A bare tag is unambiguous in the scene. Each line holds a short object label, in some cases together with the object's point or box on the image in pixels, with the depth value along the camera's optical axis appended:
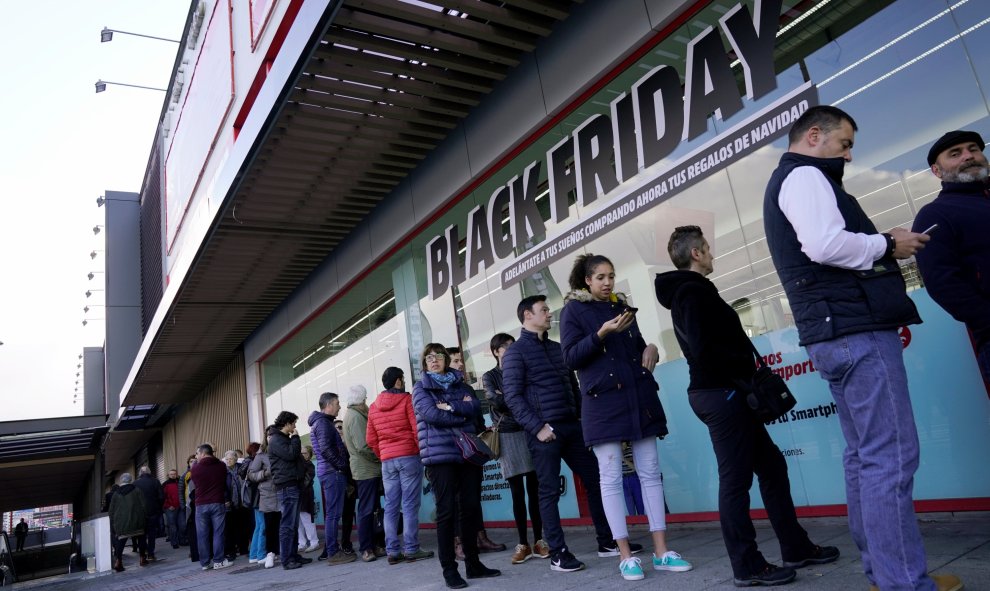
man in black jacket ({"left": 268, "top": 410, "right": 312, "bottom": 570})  6.94
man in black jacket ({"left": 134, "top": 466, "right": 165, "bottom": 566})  11.99
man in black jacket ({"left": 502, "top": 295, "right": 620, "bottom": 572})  4.12
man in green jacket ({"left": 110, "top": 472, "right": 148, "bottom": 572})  10.84
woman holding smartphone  3.58
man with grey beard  2.78
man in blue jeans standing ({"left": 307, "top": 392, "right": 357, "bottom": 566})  6.65
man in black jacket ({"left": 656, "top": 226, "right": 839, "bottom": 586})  3.02
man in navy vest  2.18
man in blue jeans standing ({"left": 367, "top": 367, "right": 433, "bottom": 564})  5.72
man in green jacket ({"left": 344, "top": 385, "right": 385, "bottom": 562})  6.31
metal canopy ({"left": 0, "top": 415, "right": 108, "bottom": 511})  12.27
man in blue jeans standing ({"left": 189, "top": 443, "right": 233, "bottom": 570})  8.67
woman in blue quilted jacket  4.27
